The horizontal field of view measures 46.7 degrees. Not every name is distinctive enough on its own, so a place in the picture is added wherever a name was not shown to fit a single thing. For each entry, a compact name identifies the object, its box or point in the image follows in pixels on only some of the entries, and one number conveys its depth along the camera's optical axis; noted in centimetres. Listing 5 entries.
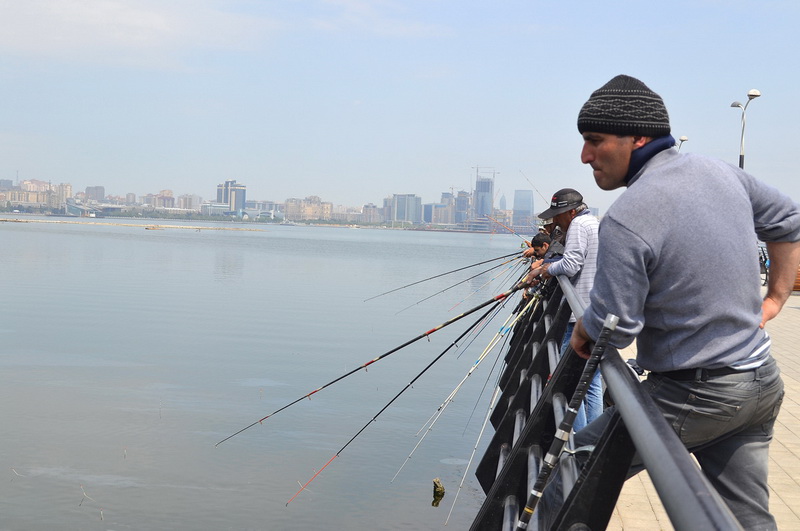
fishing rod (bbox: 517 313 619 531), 218
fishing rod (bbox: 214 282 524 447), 544
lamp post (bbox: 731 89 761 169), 2811
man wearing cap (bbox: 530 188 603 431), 500
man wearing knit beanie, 227
